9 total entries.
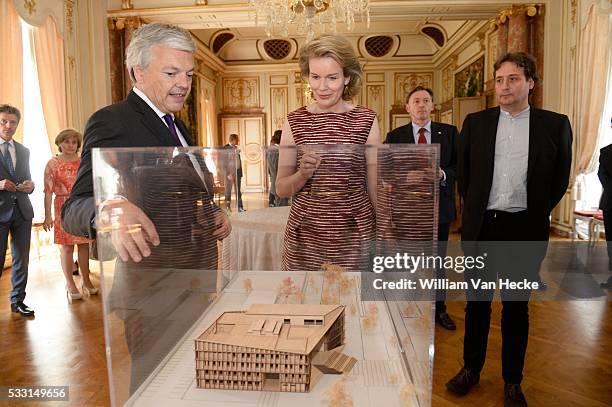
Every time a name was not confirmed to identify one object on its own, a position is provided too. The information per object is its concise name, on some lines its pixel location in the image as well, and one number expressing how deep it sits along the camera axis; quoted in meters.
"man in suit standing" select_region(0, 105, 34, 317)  4.11
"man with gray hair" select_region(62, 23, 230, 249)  1.13
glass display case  0.87
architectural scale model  0.86
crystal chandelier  5.84
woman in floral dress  4.68
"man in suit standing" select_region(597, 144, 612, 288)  4.62
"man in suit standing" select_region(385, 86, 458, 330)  3.55
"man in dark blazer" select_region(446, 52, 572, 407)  2.37
